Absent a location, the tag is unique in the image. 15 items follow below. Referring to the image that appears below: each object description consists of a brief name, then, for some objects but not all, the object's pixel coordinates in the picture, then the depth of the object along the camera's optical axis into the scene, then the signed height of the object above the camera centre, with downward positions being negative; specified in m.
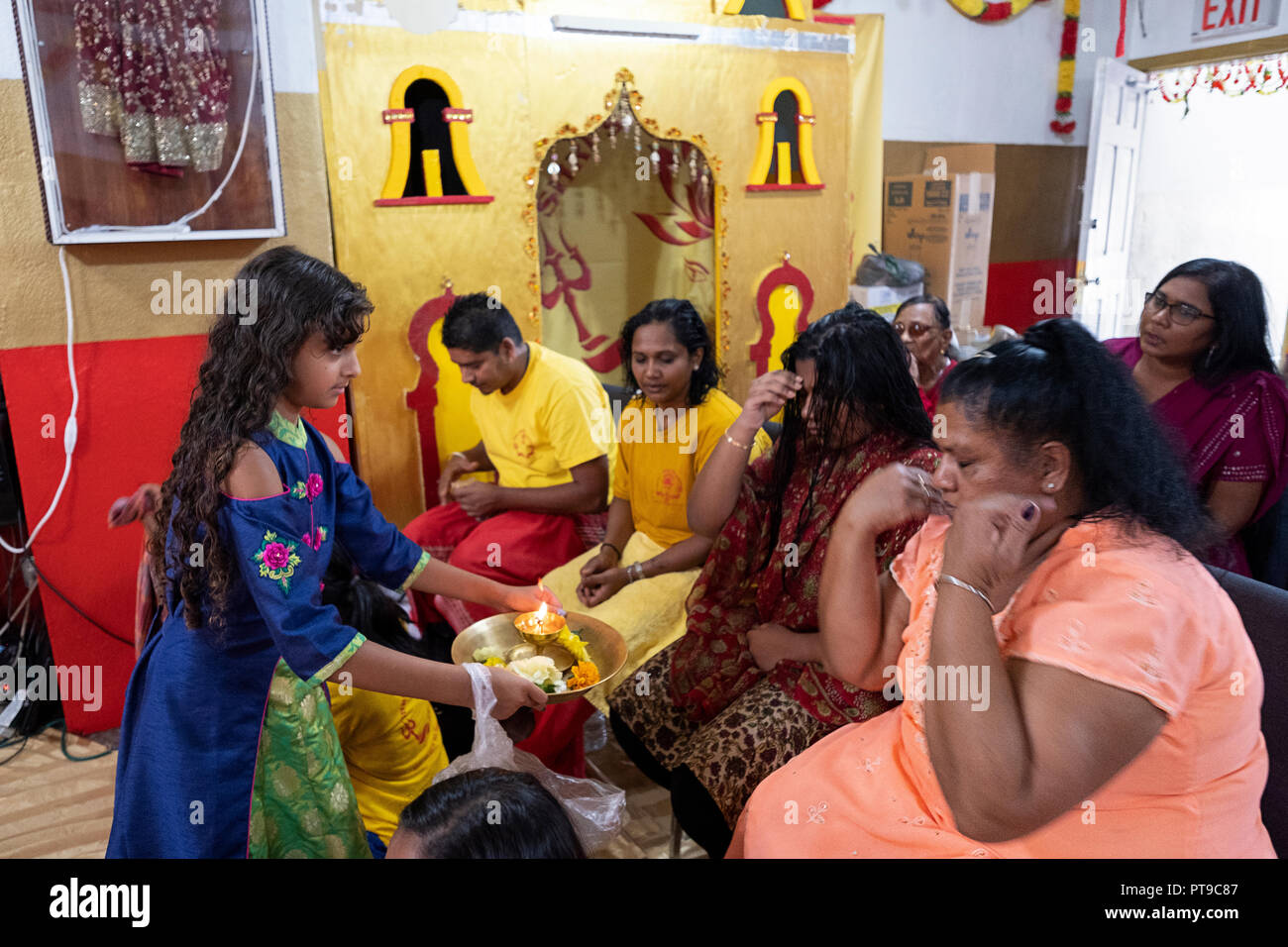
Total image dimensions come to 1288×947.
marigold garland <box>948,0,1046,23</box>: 5.68 +1.30
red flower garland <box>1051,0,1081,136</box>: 6.01 +0.97
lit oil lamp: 2.19 -0.92
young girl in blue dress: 1.63 -0.72
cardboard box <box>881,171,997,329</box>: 5.52 +0.00
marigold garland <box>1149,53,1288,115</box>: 5.96 +0.96
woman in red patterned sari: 1.94 -0.84
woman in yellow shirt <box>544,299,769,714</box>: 2.71 -0.75
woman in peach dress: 1.18 -0.56
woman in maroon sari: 2.65 -0.48
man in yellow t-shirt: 3.21 -0.77
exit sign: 5.41 +1.20
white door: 5.82 +0.18
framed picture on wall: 2.85 +0.36
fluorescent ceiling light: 3.80 +0.83
